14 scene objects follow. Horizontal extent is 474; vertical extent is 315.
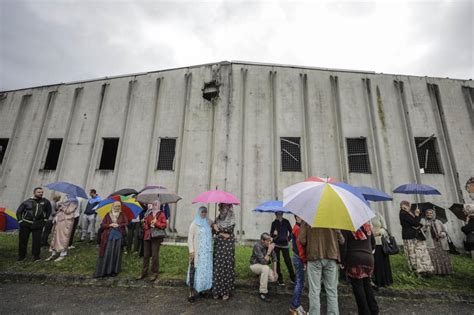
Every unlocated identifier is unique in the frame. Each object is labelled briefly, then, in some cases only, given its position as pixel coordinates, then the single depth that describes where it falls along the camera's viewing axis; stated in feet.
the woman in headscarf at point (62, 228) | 22.82
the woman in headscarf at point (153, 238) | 18.40
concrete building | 33.45
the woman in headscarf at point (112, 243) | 18.70
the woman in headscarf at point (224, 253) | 15.98
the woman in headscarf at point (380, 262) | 17.43
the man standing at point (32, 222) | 21.95
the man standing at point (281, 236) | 18.66
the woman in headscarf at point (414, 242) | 19.88
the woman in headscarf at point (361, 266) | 11.50
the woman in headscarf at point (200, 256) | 15.67
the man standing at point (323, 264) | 11.37
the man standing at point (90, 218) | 30.04
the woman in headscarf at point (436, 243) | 20.26
